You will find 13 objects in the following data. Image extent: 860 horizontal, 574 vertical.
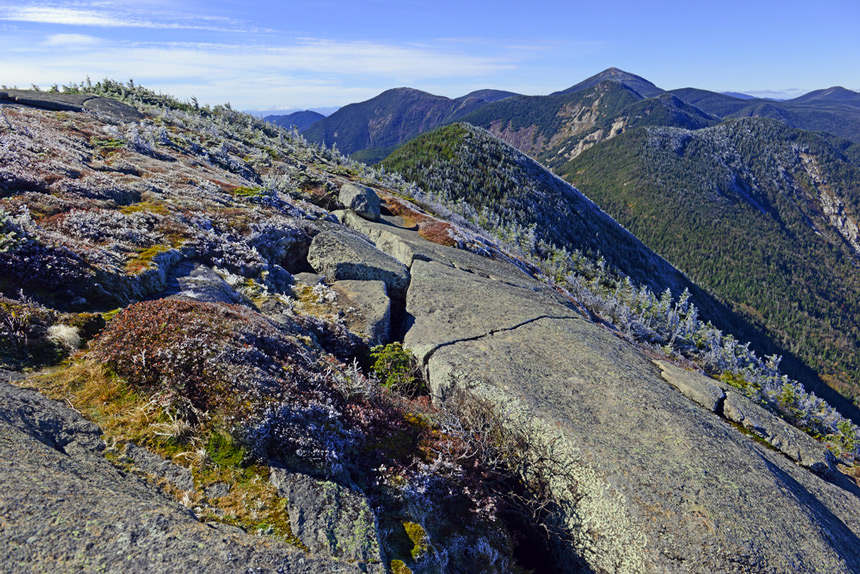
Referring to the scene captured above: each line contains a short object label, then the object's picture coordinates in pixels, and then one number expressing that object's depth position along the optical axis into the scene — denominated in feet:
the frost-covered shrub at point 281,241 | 54.39
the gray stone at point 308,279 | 50.02
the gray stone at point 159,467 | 18.30
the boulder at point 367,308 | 43.11
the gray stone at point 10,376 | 20.74
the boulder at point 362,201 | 95.96
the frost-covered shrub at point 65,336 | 24.35
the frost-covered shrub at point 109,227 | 38.59
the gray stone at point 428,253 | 67.56
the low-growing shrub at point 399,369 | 36.41
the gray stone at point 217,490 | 18.17
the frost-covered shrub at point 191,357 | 21.56
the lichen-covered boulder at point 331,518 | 17.78
